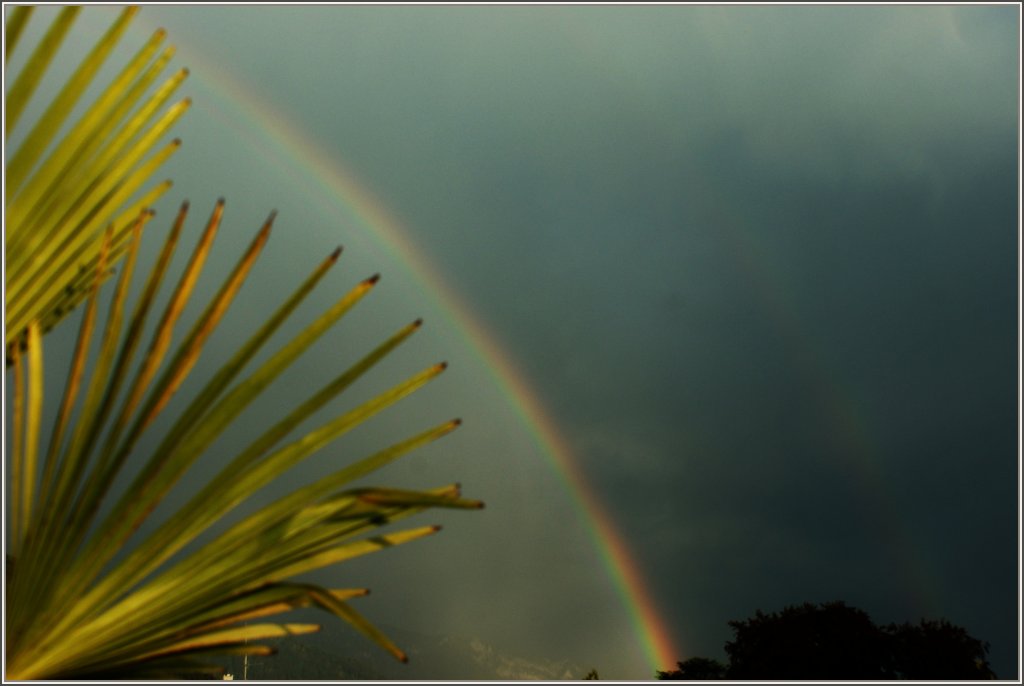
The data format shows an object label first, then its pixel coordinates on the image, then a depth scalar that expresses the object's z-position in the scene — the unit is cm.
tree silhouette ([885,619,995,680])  3753
